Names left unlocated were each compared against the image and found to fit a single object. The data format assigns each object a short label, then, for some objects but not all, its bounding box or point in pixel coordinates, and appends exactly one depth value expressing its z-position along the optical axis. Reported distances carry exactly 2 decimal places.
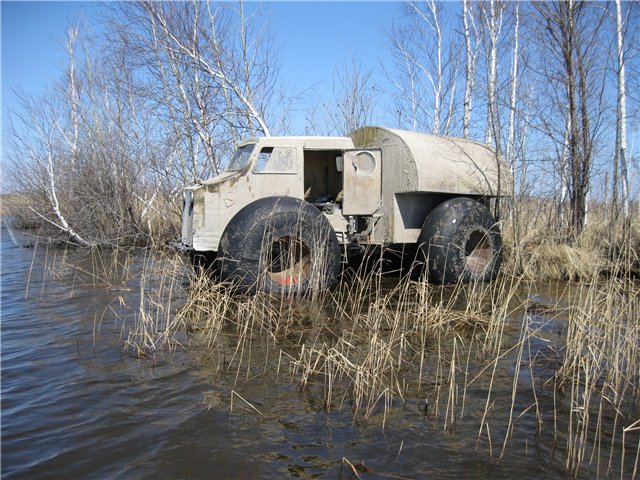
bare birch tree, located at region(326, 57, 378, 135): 13.06
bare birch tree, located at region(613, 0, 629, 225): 7.83
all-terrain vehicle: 5.94
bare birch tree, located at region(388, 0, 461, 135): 13.20
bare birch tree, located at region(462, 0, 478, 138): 11.81
